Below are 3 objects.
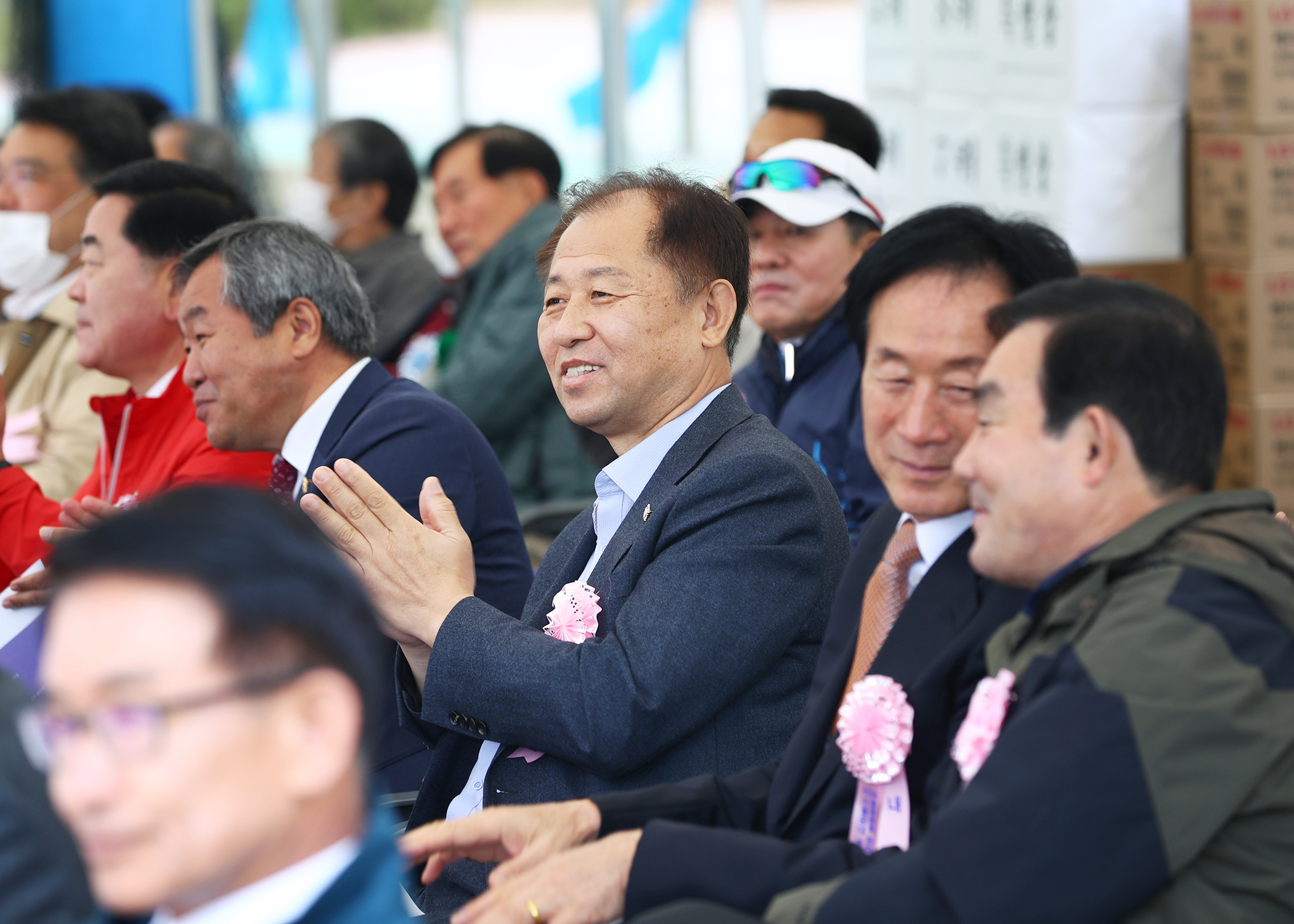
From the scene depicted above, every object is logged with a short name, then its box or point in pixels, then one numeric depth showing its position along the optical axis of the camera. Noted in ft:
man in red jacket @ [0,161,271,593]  19.29
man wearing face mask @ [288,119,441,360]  36.19
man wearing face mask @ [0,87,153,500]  24.12
